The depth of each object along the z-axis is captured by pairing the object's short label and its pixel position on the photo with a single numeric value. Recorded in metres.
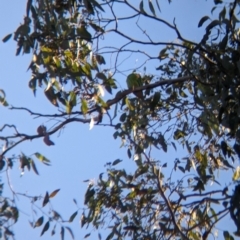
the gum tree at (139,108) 7.72
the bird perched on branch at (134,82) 8.14
